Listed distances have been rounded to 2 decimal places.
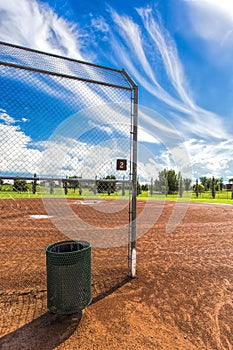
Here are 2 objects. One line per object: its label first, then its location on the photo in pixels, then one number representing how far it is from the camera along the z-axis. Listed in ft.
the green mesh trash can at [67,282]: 8.86
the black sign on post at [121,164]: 12.02
